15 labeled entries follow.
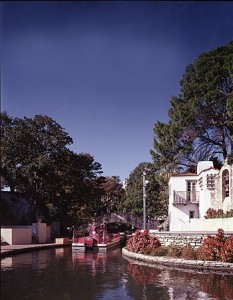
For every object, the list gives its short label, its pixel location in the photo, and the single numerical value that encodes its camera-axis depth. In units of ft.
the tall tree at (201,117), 90.74
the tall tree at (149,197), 97.89
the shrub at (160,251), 63.67
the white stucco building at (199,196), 87.71
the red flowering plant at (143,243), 67.26
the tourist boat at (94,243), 86.02
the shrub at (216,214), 76.89
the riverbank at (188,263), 53.72
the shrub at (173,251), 61.26
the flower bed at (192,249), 55.27
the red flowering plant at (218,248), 54.75
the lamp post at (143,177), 76.29
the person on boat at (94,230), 95.08
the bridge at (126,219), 122.79
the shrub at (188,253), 58.65
